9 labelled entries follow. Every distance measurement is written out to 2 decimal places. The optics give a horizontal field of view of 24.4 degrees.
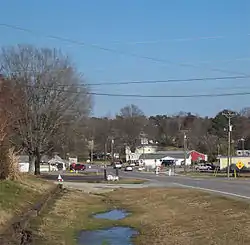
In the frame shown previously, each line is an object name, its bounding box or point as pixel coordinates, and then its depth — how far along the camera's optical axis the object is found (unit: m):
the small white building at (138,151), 165.25
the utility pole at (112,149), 158.50
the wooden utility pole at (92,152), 154.85
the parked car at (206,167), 103.43
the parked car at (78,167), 103.62
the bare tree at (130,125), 169.75
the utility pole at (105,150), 164.34
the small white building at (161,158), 146.21
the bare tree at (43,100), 64.06
